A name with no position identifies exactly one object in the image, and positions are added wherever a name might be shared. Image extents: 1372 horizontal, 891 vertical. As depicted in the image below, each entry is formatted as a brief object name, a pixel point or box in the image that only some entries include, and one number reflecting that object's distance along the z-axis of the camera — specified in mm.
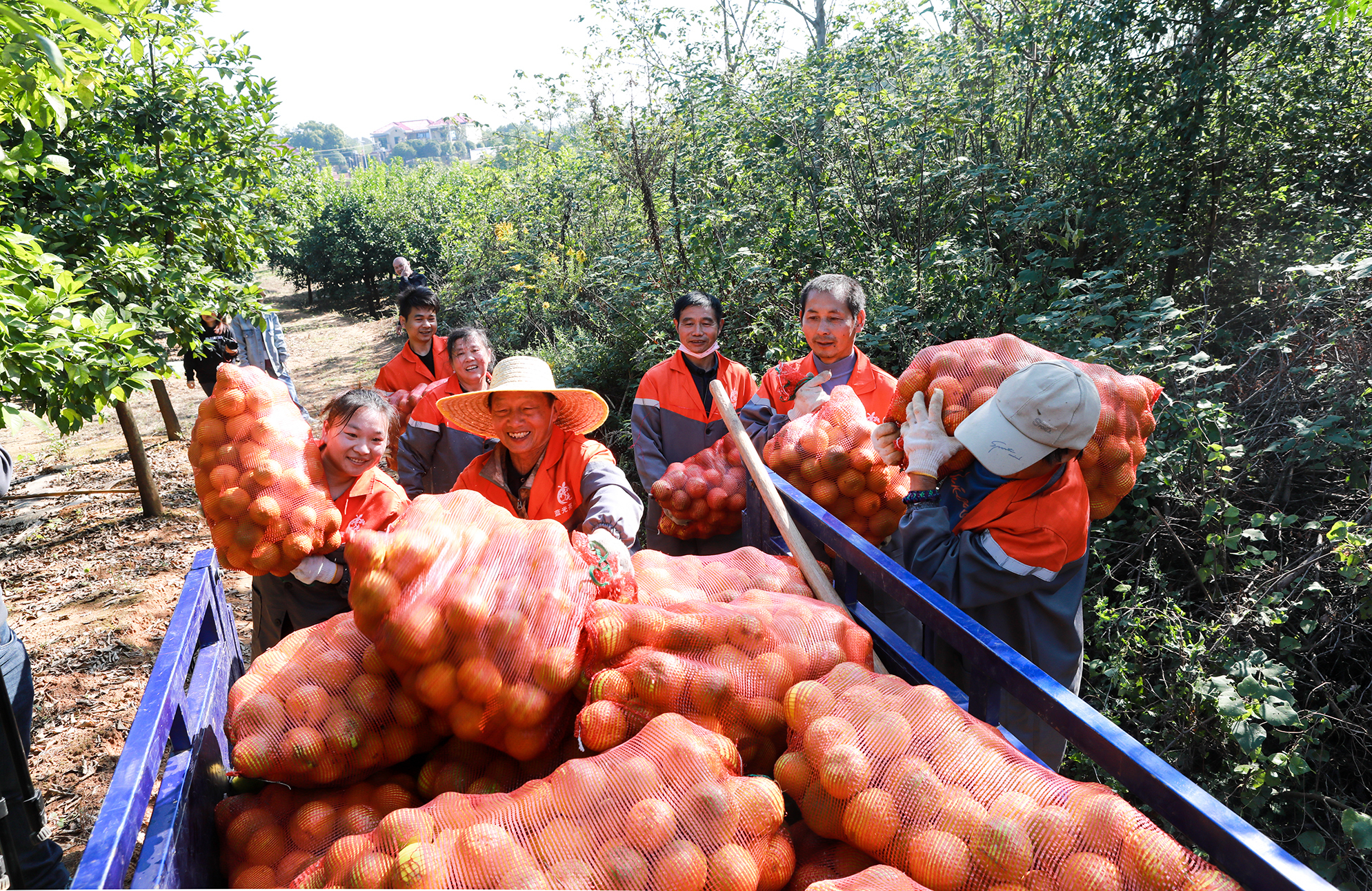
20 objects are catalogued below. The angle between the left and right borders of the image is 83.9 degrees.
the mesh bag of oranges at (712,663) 1578
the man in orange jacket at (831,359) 3342
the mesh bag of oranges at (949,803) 1213
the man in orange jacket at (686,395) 3861
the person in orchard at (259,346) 8398
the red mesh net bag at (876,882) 1194
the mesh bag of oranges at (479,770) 1678
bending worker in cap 1911
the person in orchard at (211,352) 6309
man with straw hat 2652
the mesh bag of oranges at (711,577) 2031
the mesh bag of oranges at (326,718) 1630
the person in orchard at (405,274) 9695
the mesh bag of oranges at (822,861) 1388
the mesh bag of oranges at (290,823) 1542
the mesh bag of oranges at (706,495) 3318
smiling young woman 2445
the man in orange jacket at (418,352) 4828
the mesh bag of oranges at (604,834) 1260
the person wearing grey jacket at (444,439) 3756
